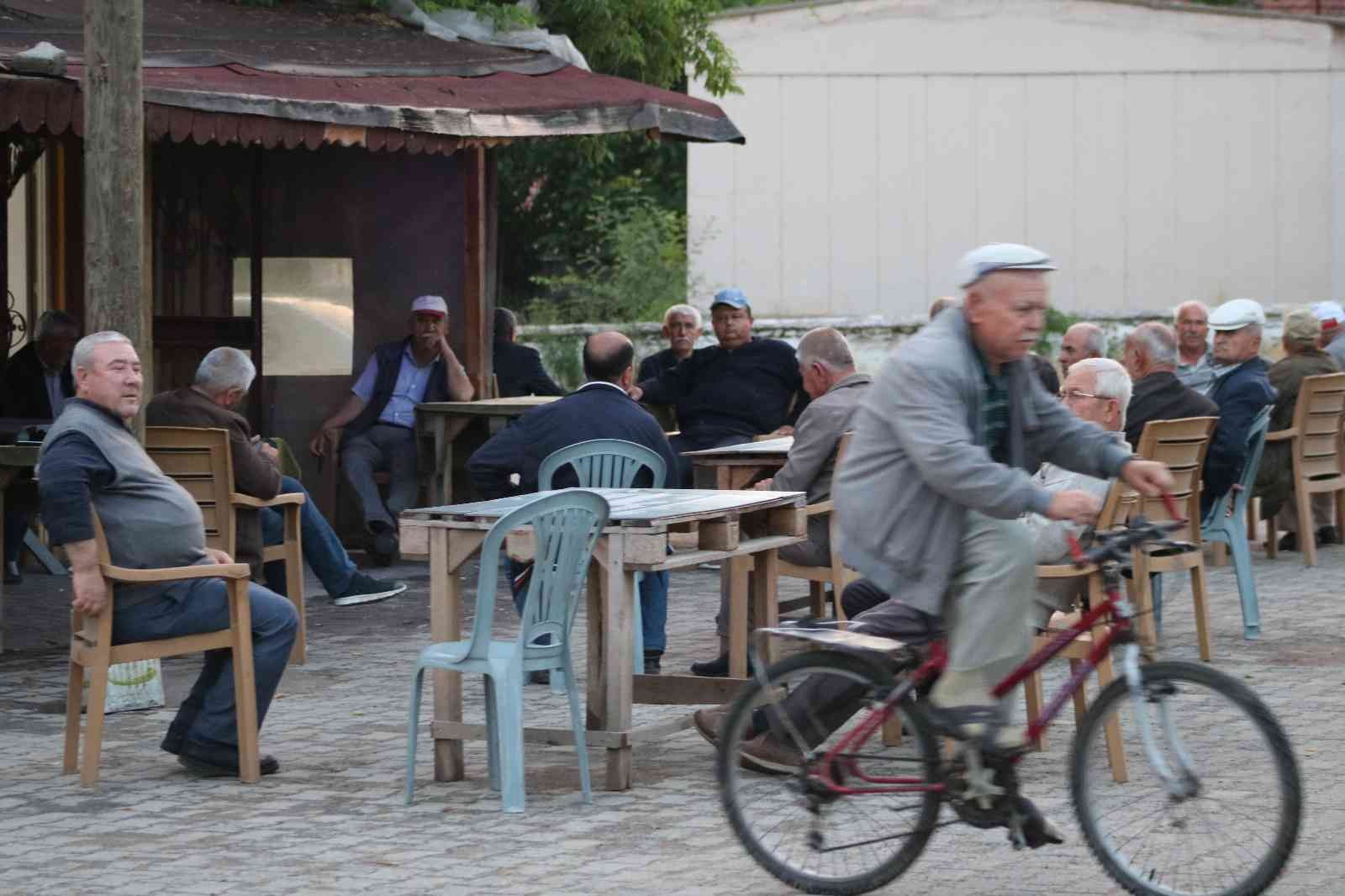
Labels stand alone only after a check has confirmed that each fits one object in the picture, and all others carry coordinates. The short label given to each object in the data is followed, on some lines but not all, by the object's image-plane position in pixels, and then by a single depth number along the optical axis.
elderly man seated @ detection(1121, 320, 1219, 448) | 19.06
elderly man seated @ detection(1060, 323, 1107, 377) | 21.16
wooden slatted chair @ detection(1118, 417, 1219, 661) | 16.33
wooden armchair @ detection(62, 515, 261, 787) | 13.37
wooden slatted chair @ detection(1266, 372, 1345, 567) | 23.52
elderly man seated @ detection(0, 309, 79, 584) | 23.57
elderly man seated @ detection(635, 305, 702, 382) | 26.03
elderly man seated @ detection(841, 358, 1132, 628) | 13.43
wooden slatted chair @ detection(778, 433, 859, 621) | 16.29
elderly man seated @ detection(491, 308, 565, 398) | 28.69
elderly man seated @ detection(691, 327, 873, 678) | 16.27
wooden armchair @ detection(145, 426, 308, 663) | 17.26
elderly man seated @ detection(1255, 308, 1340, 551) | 23.76
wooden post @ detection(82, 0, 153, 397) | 15.79
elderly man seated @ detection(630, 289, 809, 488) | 24.11
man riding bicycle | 10.26
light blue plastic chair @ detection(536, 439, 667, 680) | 16.21
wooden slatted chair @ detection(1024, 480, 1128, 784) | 13.64
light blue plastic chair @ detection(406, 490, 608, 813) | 12.56
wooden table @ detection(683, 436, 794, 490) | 18.67
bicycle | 10.05
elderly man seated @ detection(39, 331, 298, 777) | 13.46
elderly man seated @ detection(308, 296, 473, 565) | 25.25
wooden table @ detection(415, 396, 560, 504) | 24.92
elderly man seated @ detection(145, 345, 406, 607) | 17.89
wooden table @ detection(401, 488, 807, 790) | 12.80
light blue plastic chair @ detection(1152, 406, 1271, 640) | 19.25
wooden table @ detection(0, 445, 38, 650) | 17.71
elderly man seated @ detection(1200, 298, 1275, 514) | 19.15
